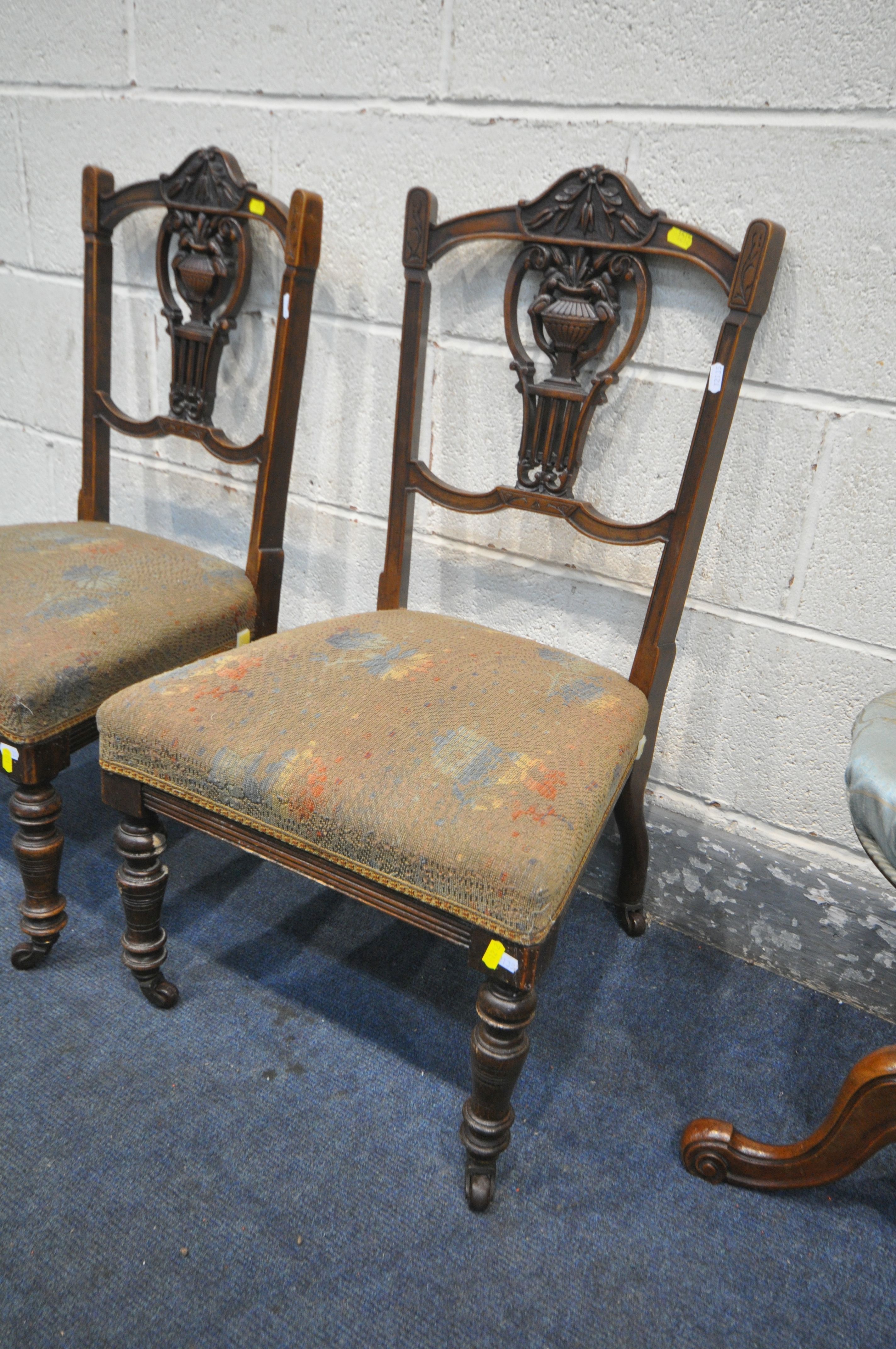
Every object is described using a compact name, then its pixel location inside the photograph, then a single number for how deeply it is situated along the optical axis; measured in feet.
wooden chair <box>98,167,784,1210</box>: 2.74
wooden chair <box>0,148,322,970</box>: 3.55
